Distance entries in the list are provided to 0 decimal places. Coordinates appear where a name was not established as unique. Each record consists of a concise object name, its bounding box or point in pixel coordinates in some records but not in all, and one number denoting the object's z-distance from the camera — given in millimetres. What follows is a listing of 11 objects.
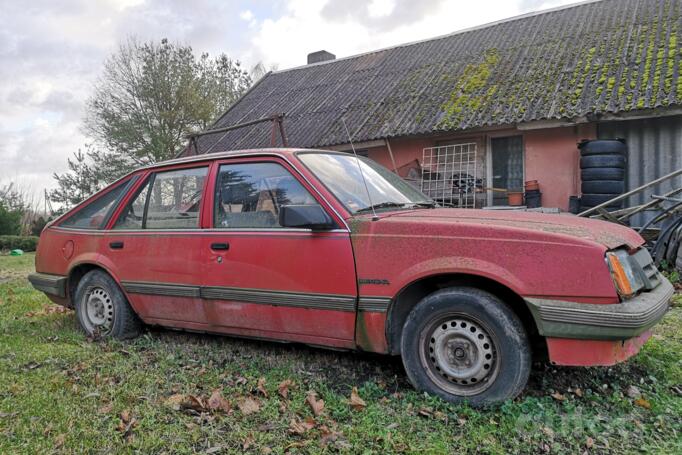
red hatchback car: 2672
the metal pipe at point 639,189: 7215
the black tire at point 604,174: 8781
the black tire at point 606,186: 8766
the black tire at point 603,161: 8766
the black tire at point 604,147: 8773
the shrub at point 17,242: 16562
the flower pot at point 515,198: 10055
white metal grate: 10391
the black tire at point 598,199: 8752
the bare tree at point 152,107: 23125
